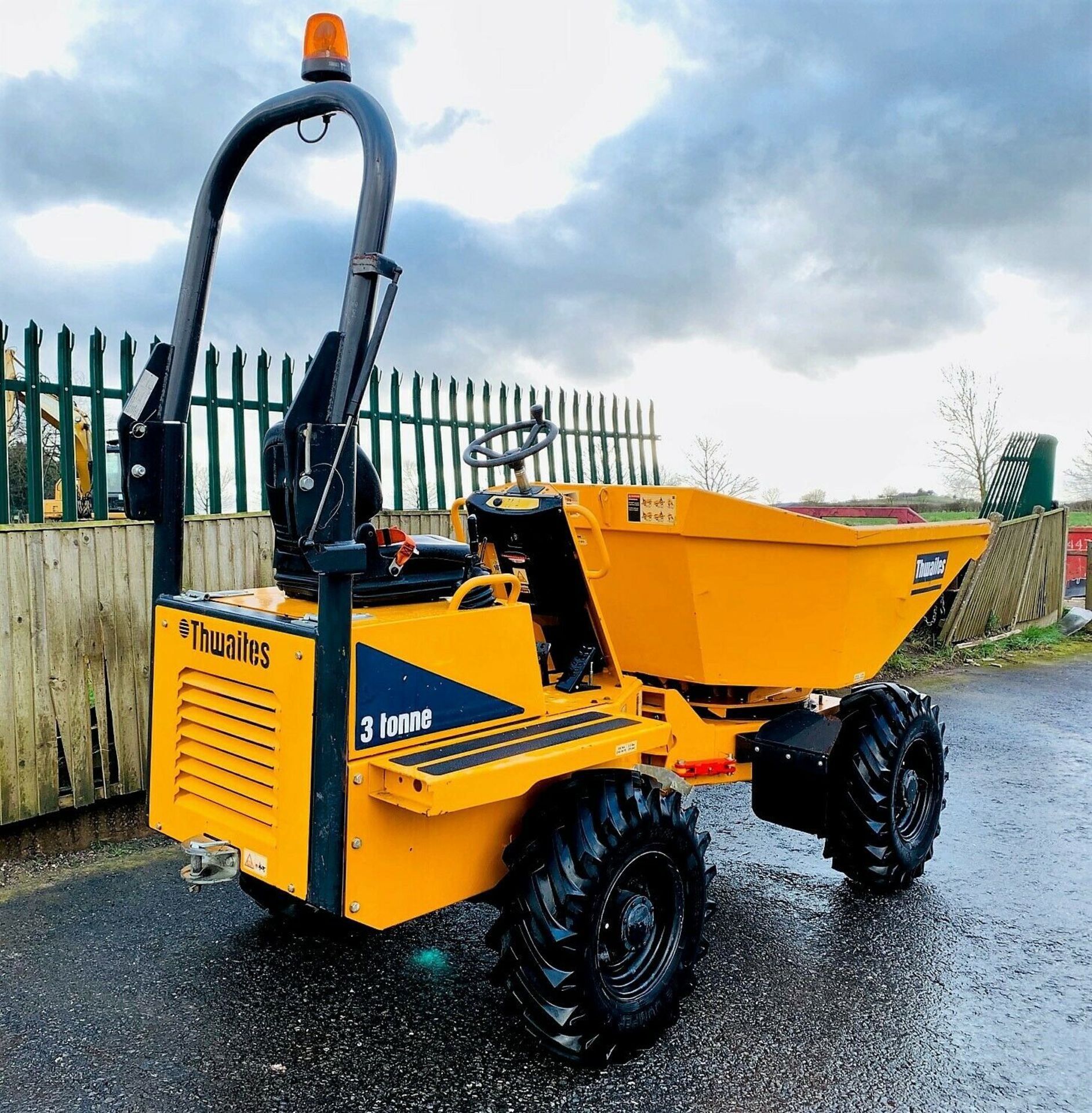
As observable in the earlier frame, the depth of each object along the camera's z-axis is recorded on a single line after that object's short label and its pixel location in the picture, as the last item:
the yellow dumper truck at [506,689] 2.98
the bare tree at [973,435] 25.67
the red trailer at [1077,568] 17.28
